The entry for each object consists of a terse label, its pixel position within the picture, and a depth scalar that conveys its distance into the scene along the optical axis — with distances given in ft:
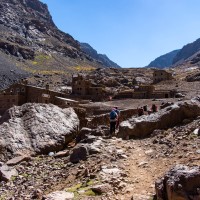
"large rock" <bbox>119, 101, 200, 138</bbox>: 29.33
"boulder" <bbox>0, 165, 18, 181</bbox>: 23.27
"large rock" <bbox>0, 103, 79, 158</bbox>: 30.25
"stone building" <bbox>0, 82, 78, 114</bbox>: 100.99
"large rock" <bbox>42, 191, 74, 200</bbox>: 17.16
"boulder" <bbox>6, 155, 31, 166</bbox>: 26.36
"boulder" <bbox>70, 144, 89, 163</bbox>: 23.43
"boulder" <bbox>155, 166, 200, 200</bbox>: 13.93
